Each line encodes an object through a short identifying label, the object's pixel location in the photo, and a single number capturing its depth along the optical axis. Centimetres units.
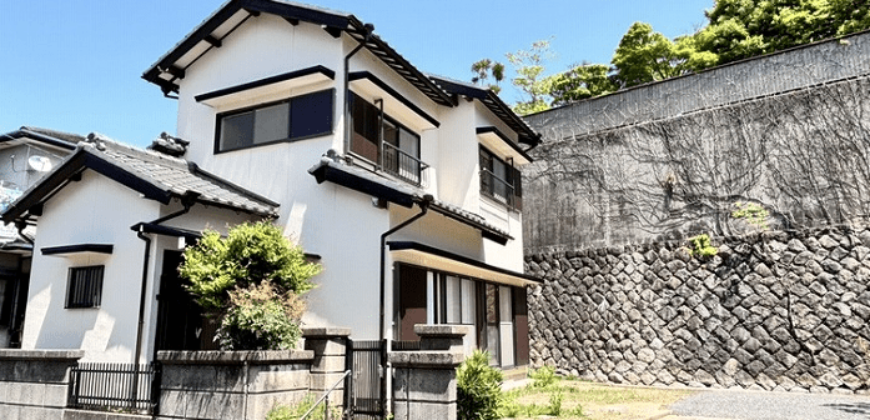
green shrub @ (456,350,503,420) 798
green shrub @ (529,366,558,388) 1405
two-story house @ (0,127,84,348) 1297
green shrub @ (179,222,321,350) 799
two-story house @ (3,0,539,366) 978
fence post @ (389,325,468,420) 732
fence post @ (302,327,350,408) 822
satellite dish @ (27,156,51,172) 1658
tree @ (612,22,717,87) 2811
